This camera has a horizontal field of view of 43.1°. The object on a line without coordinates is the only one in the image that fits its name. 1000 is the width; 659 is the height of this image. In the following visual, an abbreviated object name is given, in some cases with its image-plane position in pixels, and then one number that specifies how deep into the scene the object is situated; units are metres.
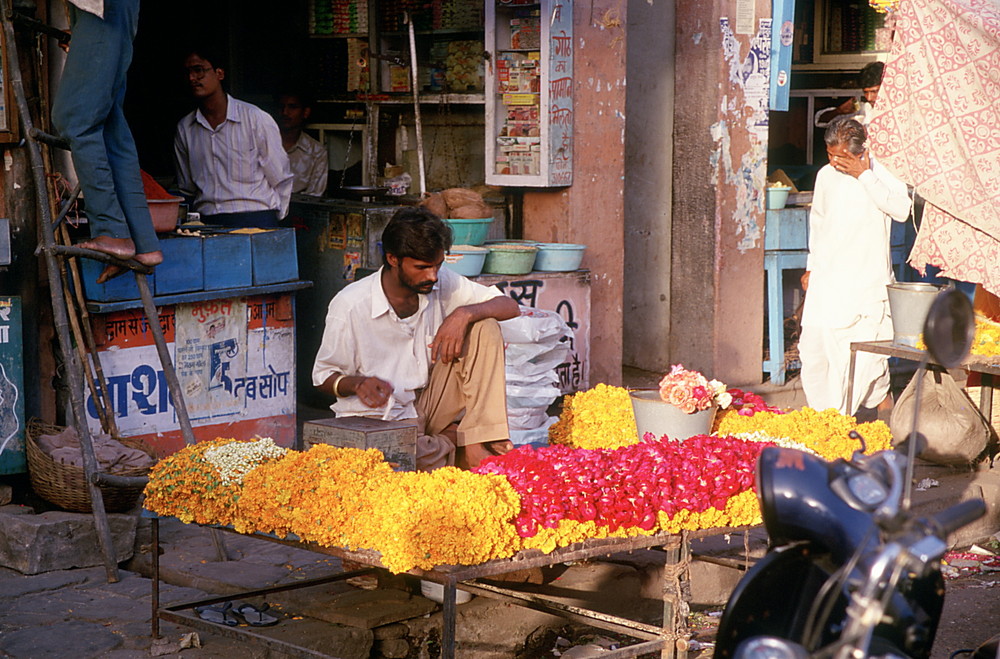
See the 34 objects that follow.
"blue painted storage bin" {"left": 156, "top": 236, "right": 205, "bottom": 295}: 6.12
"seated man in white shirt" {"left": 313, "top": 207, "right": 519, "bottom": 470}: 4.98
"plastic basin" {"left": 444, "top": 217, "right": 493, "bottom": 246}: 7.32
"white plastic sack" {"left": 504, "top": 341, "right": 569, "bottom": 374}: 6.99
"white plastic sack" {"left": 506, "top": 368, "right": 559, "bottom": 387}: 6.97
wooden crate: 4.27
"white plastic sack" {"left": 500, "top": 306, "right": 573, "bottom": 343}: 6.95
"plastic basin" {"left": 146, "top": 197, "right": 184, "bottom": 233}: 6.14
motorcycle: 2.17
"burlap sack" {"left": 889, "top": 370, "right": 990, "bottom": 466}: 6.94
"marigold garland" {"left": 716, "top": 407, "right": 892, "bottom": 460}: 4.81
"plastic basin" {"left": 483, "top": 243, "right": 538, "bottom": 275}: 7.36
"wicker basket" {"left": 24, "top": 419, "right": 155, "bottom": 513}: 5.50
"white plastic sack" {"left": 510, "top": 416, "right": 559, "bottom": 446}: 6.81
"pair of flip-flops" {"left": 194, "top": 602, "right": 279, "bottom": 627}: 4.63
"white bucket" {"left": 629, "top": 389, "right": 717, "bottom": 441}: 4.93
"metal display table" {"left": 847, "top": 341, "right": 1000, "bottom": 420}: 6.55
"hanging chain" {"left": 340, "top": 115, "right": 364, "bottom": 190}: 9.66
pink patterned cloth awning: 6.02
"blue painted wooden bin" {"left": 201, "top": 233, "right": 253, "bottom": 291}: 6.32
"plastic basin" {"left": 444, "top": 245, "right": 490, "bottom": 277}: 7.17
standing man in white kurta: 7.08
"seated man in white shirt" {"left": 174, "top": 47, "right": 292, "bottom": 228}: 7.54
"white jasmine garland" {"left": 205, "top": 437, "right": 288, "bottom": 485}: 4.06
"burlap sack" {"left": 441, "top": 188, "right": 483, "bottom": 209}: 7.52
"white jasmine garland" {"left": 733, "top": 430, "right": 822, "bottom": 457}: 4.67
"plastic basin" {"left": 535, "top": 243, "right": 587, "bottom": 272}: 7.60
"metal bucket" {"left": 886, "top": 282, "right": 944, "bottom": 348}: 6.69
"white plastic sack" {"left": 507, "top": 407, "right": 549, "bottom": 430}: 6.93
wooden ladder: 5.14
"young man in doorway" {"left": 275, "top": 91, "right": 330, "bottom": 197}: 9.38
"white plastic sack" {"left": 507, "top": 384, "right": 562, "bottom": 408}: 6.95
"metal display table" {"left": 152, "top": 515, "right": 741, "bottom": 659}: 3.62
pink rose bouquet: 4.89
